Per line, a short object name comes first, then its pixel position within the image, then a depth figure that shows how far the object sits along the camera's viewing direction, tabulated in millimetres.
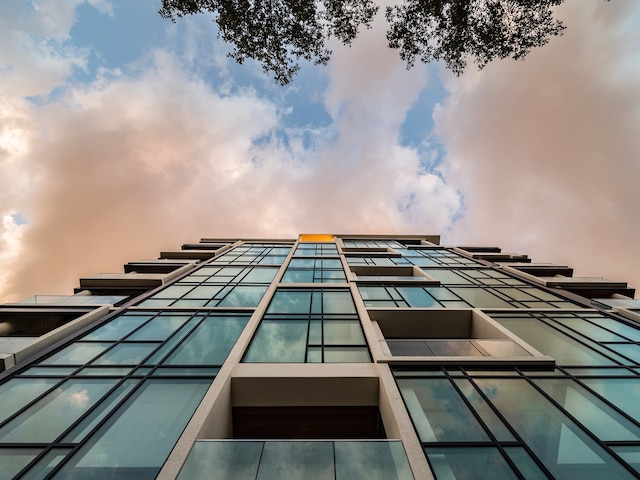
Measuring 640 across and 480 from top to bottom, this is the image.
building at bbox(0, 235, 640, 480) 6312
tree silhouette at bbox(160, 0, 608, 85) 10016
